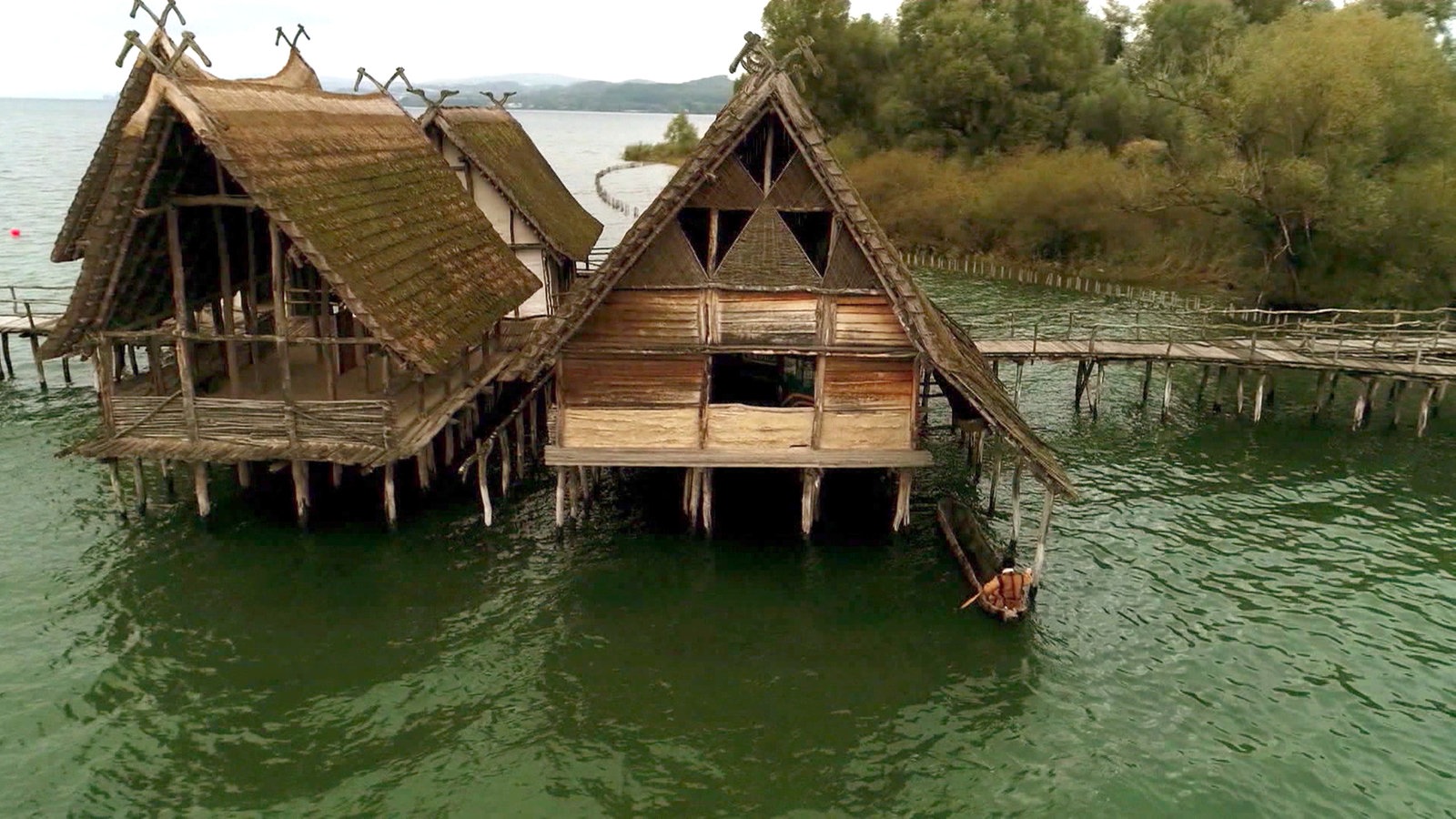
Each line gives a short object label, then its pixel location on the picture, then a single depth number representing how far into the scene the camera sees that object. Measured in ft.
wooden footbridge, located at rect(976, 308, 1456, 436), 98.78
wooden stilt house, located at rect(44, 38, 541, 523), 60.49
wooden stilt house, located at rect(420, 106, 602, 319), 98.22
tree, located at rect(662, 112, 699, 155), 460.71
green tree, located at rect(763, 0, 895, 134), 244.83
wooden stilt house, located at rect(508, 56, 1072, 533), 59.77
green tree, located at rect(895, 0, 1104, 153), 218.59
